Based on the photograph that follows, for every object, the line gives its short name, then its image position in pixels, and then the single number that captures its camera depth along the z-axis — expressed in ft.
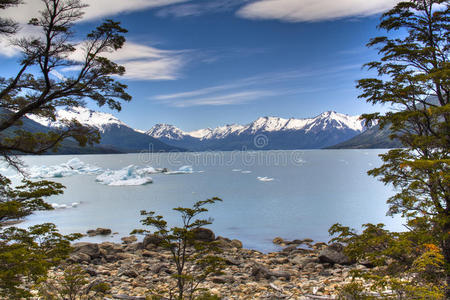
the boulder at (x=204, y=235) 58.90
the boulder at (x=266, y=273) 38.04
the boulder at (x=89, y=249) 47.78
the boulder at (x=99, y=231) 72.13
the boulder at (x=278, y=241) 64.06
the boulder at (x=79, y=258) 43.92
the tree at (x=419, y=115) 25.20
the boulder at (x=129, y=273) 38.77
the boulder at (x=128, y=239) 64.48
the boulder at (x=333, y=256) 44.53
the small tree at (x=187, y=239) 25.58
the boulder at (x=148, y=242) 56.32
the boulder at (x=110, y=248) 52.22
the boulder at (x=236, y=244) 59.33
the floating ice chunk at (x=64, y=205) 107.53
